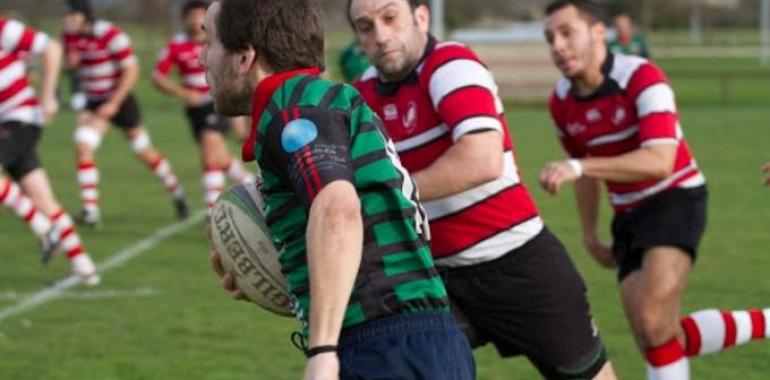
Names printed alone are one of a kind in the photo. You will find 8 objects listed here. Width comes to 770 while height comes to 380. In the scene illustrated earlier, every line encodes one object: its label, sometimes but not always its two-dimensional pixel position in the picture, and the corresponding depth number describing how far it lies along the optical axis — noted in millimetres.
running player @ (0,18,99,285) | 10711
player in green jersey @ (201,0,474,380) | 3252
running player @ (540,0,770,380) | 6469
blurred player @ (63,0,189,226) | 14070
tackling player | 5418
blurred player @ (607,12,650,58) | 19812
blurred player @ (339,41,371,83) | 15980
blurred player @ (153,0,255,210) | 14195
